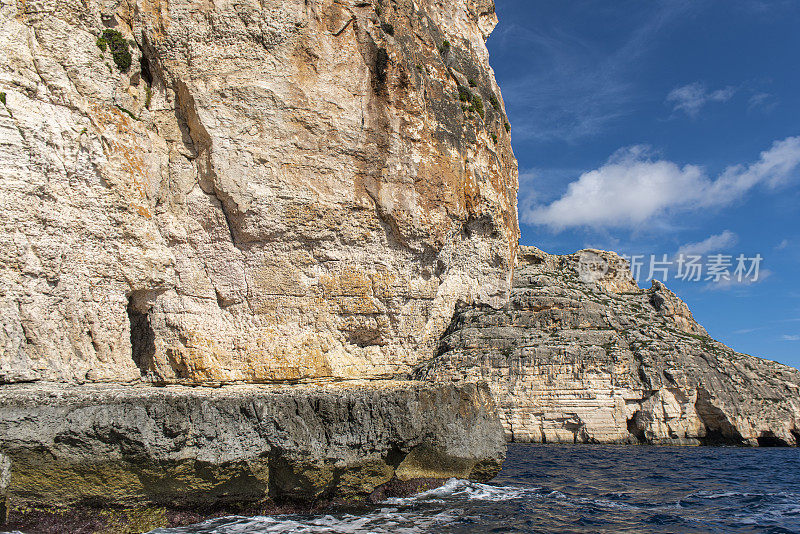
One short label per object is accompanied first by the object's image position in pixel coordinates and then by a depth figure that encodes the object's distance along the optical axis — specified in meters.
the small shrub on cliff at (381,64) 18.77
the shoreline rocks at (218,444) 8.38
